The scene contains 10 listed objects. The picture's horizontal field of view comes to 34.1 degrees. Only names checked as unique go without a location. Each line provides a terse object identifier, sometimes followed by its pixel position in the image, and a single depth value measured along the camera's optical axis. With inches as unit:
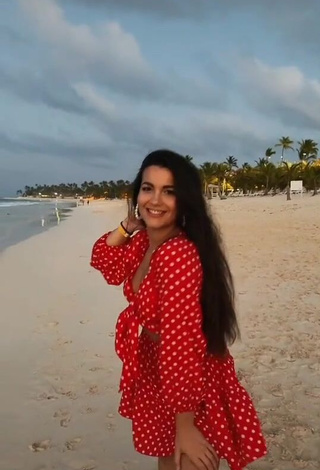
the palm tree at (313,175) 2110.6
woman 64.6
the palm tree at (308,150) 2815.0
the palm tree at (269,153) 3307.1
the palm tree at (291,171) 2379.4
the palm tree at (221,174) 3180.9
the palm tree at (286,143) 3184.1
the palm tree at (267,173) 2635.3
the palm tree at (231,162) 3492.9
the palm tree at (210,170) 3166.8
